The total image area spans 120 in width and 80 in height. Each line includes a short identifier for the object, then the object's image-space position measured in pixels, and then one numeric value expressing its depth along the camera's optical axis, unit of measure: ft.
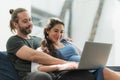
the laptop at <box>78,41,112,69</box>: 13.33
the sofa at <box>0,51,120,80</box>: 14.19
